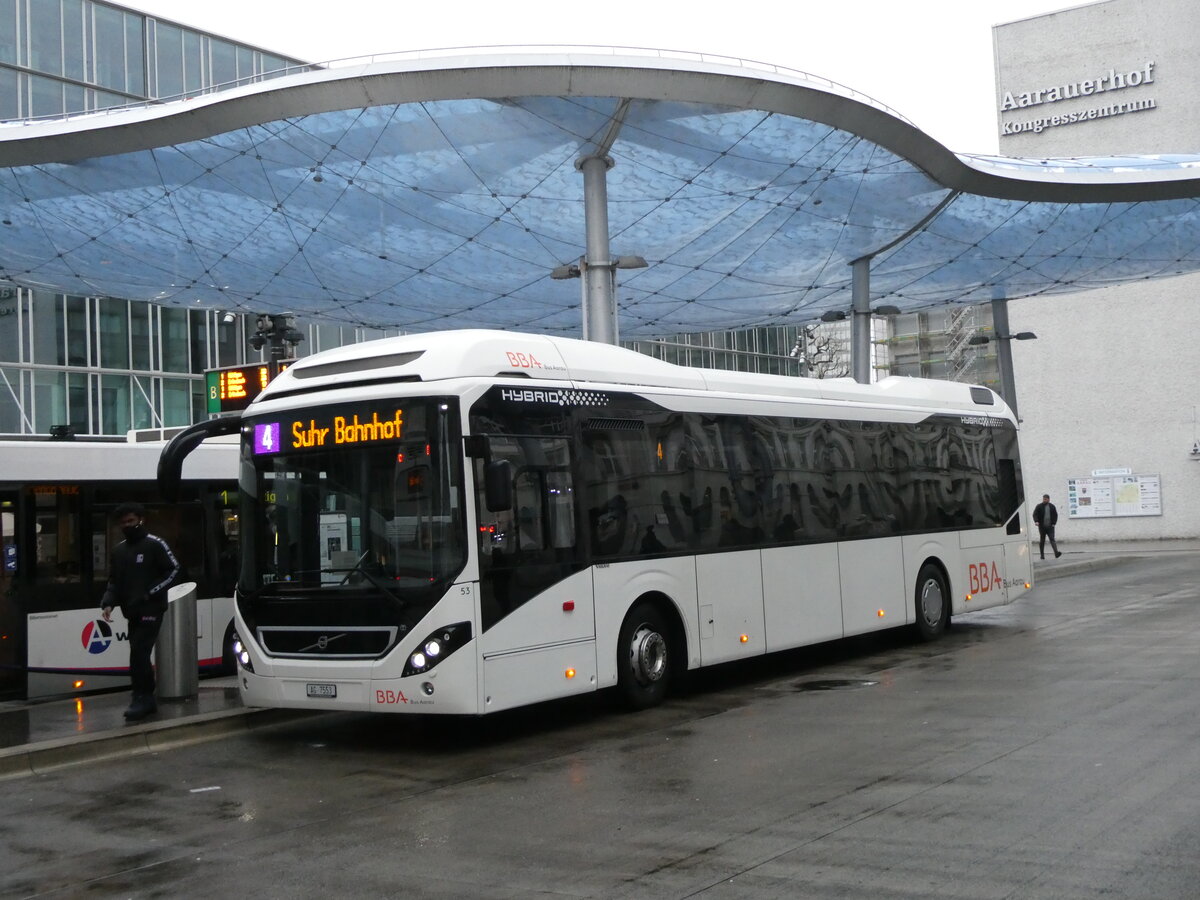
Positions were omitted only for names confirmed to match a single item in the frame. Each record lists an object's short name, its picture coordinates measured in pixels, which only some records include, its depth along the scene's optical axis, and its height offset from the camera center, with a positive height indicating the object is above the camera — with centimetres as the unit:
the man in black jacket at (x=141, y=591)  1163 -49
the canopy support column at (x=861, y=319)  3309 +476
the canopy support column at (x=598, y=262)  2325 +464
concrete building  4638 +609
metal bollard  1281 -115
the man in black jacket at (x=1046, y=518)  3566 -65
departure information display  1501 +168
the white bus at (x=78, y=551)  1321 -14
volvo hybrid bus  992 -7
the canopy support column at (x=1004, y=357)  3781 +410
